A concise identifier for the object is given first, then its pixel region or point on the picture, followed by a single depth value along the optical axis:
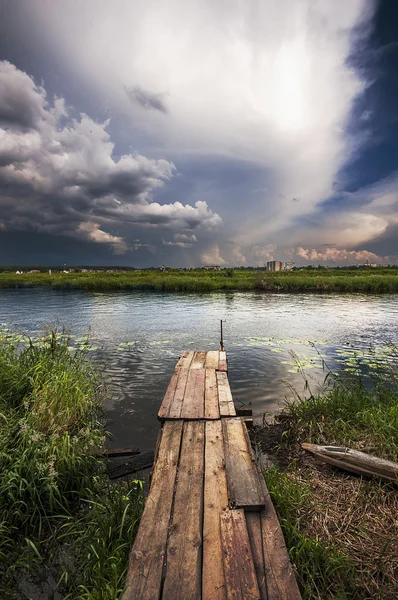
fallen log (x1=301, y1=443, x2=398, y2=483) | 4.35
